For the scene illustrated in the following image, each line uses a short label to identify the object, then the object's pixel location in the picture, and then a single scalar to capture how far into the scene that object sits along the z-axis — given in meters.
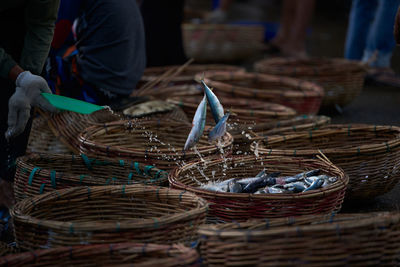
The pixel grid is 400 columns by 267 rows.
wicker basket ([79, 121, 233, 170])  5.34
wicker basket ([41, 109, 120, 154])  6.48
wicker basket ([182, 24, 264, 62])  13.33
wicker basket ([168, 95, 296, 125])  7.19
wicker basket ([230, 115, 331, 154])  6.03
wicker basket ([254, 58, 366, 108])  9.47
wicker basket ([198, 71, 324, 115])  8.06
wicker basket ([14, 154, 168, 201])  4.76
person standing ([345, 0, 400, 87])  10.64
